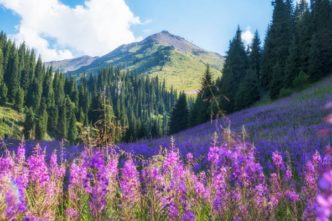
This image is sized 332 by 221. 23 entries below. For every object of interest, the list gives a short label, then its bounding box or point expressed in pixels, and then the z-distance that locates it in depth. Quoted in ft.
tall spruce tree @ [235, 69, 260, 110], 163.12
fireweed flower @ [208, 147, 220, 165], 16.31
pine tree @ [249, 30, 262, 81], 195.83
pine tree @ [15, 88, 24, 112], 396.57
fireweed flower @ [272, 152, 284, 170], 15.31
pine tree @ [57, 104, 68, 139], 350.23
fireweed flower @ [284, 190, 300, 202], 14.47
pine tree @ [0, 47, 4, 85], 409.08
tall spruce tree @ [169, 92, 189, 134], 221.66
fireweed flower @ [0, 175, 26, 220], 9.28
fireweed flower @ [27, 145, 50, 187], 13.92
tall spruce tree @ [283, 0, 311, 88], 150.20
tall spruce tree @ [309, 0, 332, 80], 142.10
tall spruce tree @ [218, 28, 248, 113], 183.11
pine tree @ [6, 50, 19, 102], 404.98
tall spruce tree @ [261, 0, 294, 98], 173.78
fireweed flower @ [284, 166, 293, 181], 15.44
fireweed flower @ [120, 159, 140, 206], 11.34
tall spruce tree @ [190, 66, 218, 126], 177.20
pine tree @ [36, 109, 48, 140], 313.34
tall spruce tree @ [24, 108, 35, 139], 312.91
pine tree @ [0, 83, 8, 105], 393.50
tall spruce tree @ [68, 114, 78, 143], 348.79
